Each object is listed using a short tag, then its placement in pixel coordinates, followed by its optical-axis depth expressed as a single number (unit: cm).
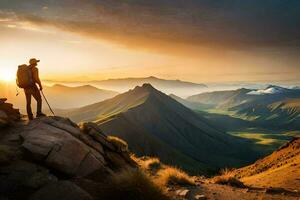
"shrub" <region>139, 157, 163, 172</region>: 1633
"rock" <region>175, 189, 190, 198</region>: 1126
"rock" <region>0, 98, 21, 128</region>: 1300
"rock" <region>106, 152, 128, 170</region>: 1304
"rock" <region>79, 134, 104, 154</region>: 1302
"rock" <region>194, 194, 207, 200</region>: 1092
